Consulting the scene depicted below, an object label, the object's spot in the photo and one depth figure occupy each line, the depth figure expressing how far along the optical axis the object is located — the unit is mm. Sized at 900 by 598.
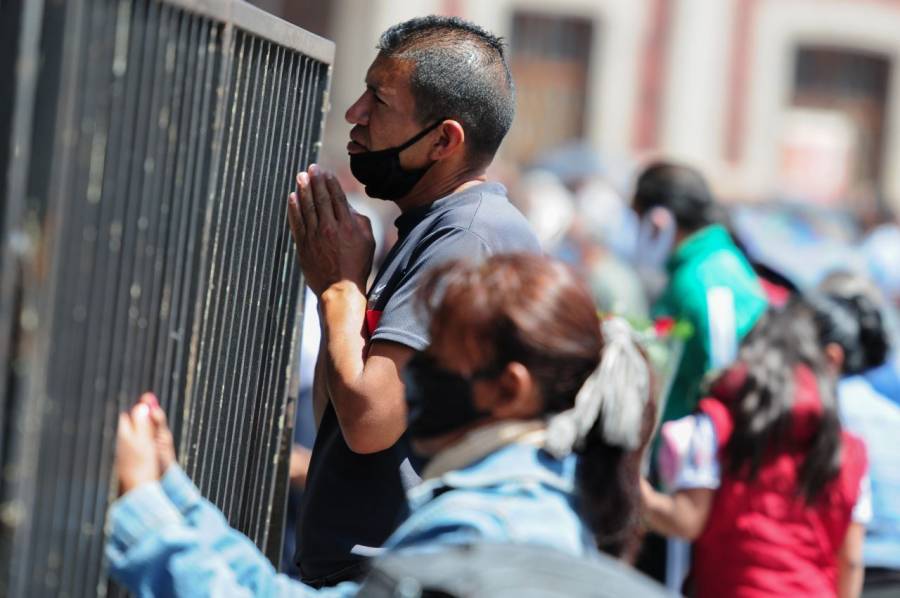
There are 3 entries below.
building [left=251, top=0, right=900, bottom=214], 37560
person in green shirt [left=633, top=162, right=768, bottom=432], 11605
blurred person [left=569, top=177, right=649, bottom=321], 18149
